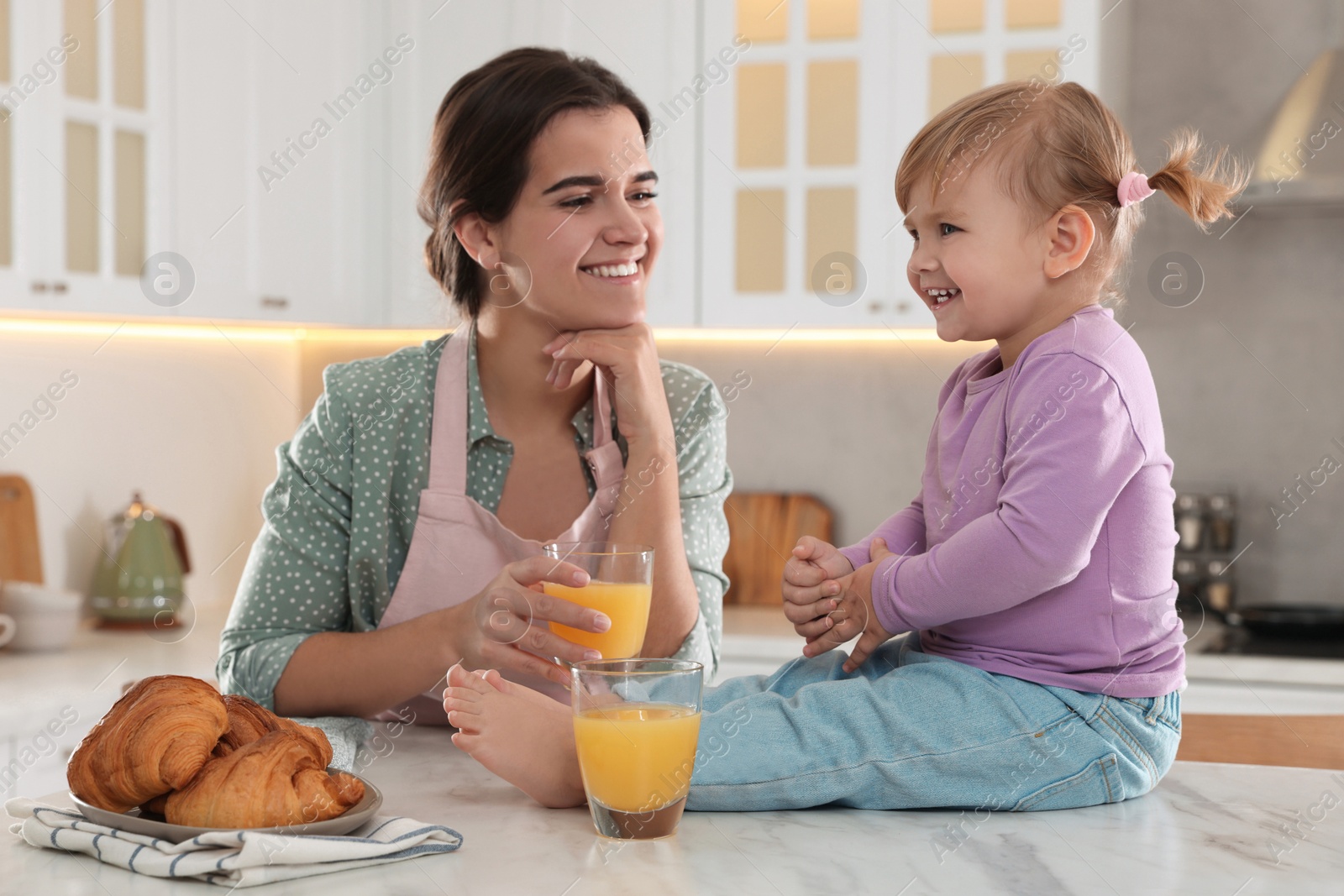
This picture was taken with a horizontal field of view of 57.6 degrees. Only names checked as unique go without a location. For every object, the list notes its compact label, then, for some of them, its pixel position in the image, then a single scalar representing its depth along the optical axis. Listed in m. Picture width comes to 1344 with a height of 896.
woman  1.31
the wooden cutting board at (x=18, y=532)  2.39
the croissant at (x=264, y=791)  0.73
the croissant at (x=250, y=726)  0.78
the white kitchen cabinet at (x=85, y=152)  2.11
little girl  0.85
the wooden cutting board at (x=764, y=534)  3.00
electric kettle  2.53
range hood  2.45
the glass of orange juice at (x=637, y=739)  0.76
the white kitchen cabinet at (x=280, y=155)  2.45
